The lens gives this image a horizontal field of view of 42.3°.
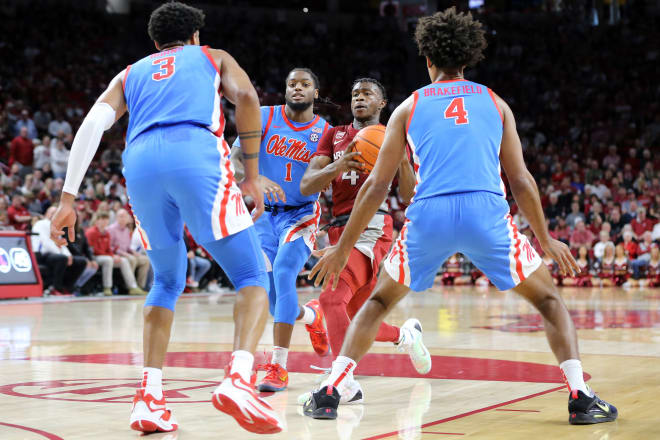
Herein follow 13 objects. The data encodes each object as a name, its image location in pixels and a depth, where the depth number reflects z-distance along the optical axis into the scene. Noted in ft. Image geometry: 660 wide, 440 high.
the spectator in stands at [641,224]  59.27
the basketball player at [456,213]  13.20
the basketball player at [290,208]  17.87
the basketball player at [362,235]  17.37
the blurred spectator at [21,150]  54.85
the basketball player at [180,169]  12.07
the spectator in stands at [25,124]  58.95
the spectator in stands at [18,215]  46.01
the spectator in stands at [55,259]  44.73
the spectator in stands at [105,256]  47.42
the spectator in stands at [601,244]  57.98
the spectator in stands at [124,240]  48.93
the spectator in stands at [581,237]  59.26
